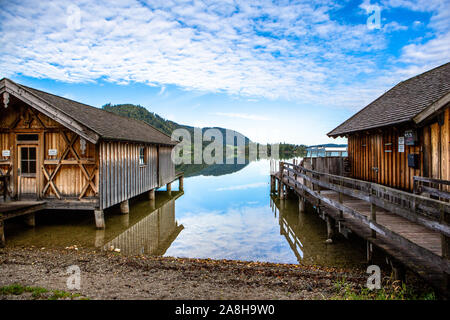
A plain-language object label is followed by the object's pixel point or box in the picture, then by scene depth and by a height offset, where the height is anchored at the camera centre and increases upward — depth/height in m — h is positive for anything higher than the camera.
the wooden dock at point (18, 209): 8.79 -1.65
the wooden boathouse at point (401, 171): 5.20 -0.43
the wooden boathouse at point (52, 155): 10.52 +0.41
